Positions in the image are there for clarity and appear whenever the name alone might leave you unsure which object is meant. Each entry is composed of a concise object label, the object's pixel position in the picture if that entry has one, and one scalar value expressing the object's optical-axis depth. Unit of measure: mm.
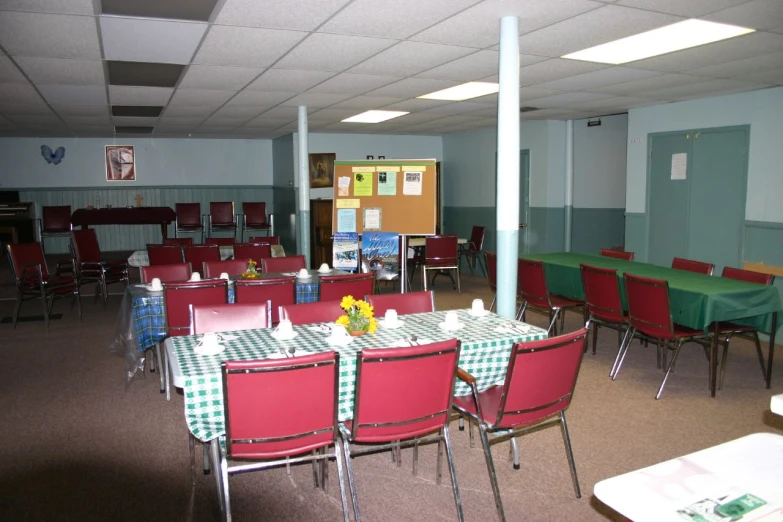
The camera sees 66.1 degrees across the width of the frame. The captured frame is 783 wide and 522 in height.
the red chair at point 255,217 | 12359
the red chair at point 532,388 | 2752
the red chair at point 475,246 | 10656
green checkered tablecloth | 2645
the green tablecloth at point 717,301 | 4527
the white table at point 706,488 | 1251
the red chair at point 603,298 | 5137
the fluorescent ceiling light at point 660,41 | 4266
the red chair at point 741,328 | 4777
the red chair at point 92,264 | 8047
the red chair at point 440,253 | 9203
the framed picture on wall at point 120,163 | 12883
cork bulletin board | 6996
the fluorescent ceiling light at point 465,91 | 6672
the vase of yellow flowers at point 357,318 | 3320
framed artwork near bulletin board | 11938
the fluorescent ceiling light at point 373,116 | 9016
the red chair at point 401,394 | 2568
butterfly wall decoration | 12586
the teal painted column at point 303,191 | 7957
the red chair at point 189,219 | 12164
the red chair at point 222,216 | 12273
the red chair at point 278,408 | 2400
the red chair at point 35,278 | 6914
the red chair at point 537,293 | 5773
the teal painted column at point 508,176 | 4238
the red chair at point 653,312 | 4598
